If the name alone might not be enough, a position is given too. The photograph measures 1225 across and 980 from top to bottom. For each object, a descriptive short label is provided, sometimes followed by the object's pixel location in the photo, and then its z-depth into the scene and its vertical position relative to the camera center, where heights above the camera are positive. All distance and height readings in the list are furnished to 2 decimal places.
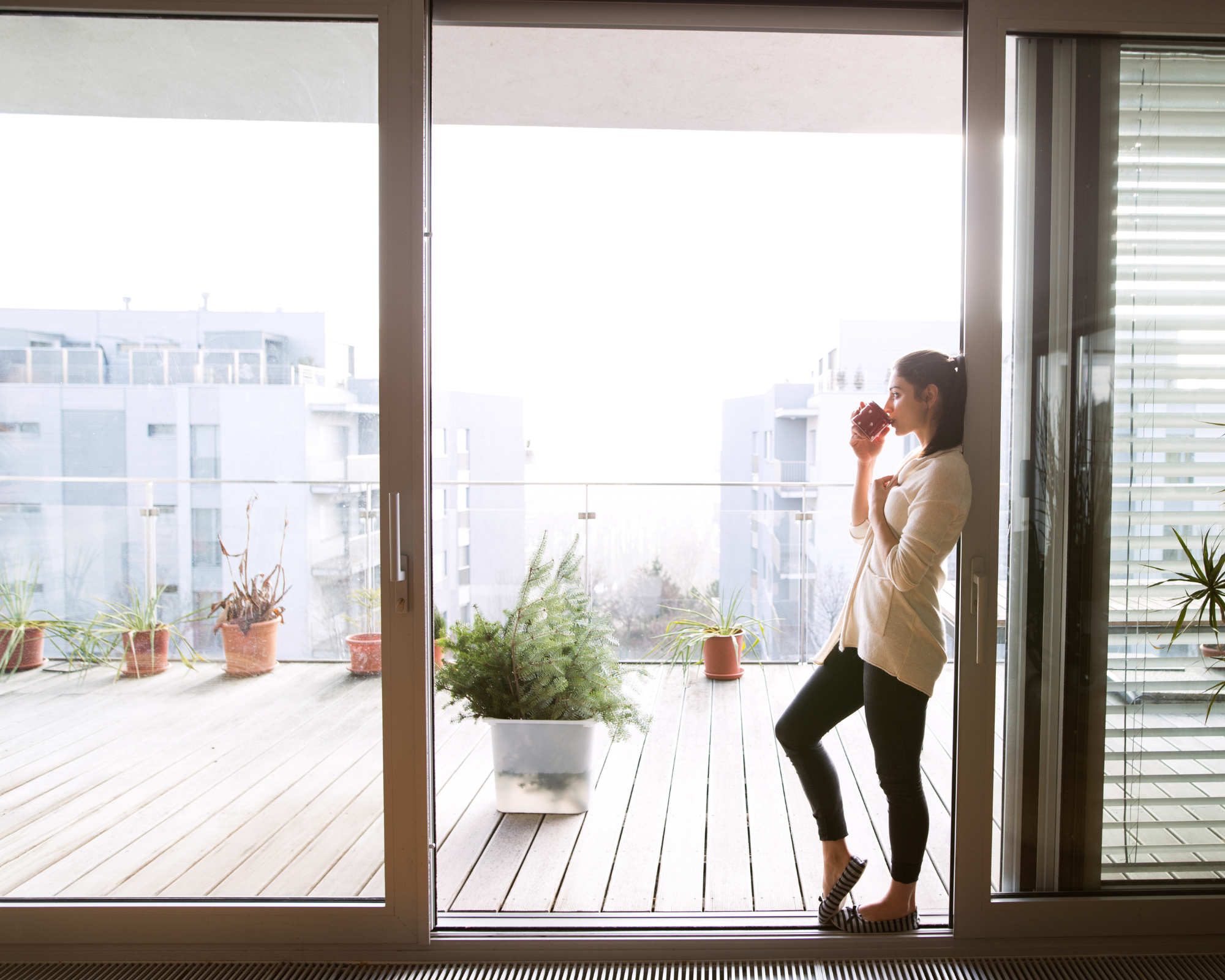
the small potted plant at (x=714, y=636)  4.24 -0.90
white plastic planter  2.53 -0.99
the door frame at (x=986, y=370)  1.83 +0.25
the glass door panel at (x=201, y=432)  1.88 +0.10
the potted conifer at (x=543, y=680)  2.49 -0.67
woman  1.78 -0.39
